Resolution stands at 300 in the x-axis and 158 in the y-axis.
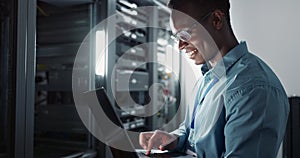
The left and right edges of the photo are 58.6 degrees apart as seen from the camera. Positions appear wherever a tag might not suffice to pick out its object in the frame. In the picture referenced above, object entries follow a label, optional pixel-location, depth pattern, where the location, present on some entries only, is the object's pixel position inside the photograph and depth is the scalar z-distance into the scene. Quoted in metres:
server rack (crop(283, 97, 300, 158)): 1.93
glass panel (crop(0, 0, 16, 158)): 1.55
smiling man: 0.70
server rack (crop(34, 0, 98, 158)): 1.56
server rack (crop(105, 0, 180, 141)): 1.76
